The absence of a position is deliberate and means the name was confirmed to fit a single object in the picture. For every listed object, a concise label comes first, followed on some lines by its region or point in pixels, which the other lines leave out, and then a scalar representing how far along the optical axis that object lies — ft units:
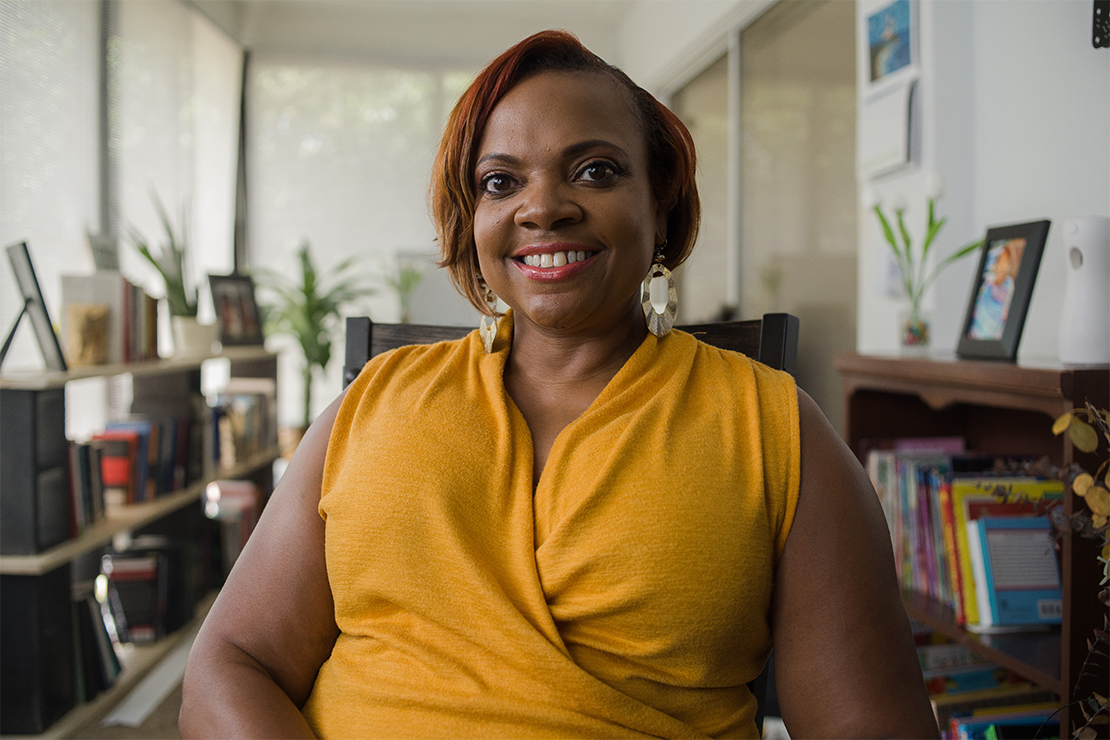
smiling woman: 2.74
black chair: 3.77
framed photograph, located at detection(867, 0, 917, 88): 7.11
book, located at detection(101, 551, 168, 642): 8.70
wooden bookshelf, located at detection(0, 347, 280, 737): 6.43
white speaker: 4.48
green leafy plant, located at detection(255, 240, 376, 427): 15.03
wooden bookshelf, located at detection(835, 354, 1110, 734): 3.95
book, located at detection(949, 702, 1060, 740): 4.65
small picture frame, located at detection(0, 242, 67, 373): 6.78
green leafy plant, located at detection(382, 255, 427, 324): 16.17
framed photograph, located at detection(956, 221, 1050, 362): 5.10
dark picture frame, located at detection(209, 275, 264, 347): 11.73
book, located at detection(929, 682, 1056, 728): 4.98
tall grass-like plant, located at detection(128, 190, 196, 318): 9.91
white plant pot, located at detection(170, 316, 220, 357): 10.22
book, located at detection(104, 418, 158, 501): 8.57
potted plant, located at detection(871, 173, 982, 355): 6.48
